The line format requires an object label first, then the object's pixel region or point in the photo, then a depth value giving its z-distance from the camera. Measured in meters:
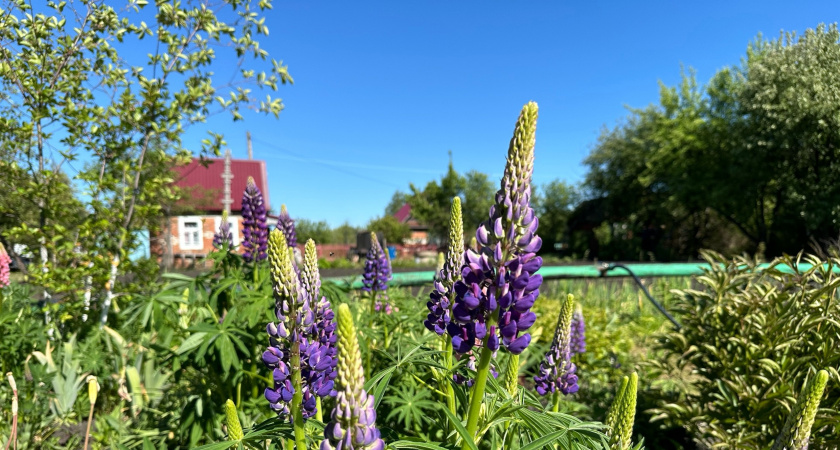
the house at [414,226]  56.22
